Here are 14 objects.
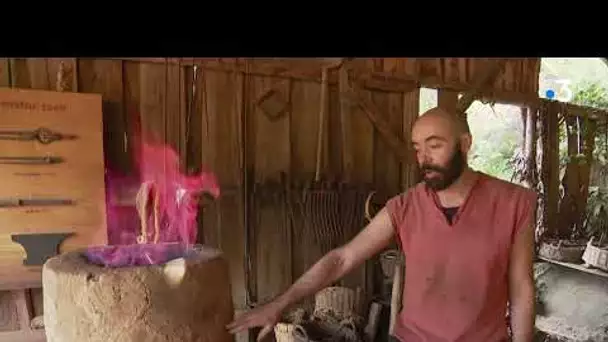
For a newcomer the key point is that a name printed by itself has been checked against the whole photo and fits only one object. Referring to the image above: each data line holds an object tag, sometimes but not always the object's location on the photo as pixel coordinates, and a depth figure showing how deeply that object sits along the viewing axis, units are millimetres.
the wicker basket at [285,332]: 2164
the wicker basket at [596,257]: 2723
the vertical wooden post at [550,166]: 3229
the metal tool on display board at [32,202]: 1851
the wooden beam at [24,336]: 1911
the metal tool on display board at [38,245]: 1881
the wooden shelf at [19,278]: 1851
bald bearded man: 1498
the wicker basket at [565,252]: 2879
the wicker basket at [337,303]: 2420
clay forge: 1075
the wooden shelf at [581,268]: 2711
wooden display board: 1849
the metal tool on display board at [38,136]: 1843
